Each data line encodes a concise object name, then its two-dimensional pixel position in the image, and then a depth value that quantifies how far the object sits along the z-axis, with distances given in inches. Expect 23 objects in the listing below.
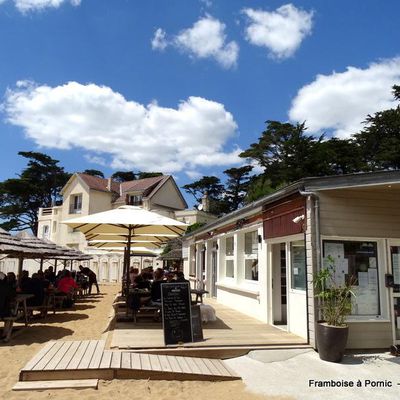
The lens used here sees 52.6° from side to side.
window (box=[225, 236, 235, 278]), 528.7
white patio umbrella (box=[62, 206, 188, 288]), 334.4
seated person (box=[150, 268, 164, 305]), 362.6
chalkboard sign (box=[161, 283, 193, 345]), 273.1
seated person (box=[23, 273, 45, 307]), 391.5
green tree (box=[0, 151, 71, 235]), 1806.1
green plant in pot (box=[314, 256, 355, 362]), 249.1
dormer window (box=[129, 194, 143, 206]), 1408.7
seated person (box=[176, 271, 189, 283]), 371.6
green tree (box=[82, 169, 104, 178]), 2347.4
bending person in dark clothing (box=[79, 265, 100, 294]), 735.7
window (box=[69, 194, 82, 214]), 1417.3
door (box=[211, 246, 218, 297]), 621.3
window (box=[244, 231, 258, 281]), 431.5
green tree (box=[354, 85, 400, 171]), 1200.8
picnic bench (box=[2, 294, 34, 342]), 303.8
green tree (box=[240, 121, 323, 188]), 1328.7
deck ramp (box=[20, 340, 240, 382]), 211.6
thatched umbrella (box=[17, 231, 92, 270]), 478.0
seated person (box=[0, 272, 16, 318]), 303.2
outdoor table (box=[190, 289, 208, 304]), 367.9
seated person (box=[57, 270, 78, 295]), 492.7
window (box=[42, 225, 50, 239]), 1477.6
